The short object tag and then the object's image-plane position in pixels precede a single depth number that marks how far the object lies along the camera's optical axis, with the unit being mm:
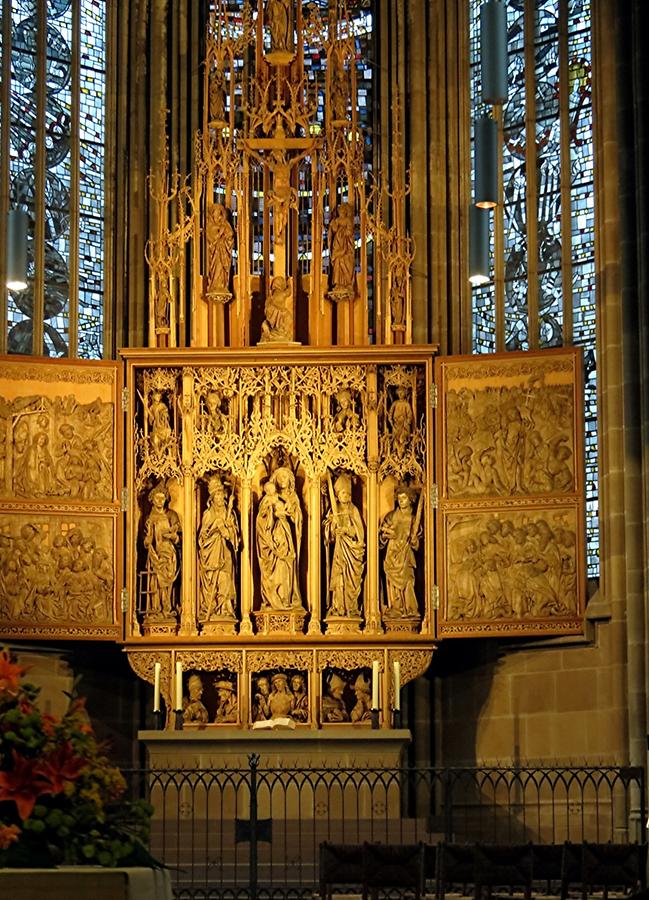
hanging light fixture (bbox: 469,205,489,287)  18469
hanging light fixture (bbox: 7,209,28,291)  18297
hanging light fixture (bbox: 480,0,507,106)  14602
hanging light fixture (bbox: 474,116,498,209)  16250
